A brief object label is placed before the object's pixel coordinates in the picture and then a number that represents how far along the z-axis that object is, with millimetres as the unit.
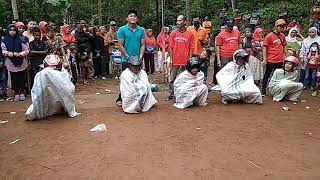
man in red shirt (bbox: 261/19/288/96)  8270
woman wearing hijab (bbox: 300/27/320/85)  9203
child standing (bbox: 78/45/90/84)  10609
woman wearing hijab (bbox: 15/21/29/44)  8352
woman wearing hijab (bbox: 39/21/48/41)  9089
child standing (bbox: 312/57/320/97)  8641
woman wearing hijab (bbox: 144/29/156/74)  12656
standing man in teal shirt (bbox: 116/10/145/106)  7215
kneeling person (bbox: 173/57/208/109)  7371
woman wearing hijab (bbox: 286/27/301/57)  9931
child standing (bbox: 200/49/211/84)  9165
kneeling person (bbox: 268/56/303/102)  7938
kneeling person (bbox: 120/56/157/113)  6965
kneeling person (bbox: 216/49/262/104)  7613
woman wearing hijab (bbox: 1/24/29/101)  8055
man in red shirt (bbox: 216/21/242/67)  8414
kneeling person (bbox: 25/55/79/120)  6500
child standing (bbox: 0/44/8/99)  8445
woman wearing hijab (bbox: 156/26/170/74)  10955
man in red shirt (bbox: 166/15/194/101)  7906
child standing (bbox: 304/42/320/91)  8922
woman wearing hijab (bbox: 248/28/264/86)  9328
